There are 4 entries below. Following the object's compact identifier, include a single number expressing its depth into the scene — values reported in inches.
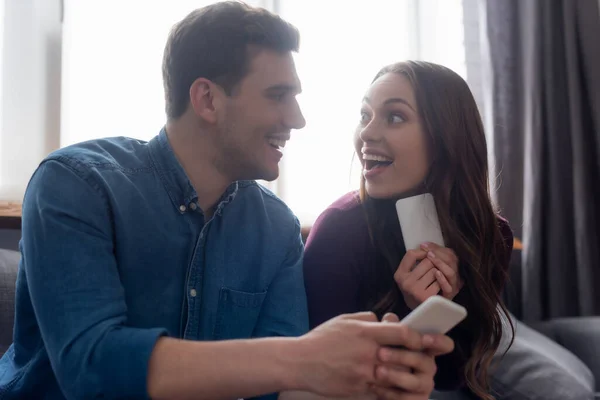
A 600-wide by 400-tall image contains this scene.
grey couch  50.2
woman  46.7
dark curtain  82.5
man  30.5
